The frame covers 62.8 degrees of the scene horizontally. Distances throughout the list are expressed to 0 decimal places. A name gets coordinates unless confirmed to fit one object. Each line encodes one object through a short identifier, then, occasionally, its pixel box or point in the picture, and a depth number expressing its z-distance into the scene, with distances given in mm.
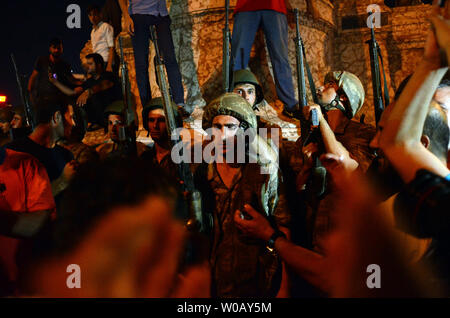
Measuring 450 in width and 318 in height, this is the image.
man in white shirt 6598
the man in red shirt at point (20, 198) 2615
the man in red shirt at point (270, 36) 5828
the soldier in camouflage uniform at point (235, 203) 2732
